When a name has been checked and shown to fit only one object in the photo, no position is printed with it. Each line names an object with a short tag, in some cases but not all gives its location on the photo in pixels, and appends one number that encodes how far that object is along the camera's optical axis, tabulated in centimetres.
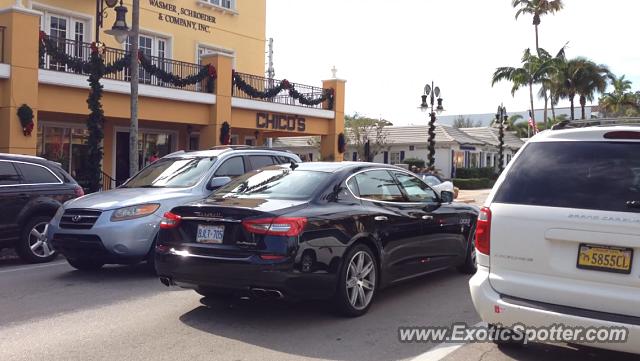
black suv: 957
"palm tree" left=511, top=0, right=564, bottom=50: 4172
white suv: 433
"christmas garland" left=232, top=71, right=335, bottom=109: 2211
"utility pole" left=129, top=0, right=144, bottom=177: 1507
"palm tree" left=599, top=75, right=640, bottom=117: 5866
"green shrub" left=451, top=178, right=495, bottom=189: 4082
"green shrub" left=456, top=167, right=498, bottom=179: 4488
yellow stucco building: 1608
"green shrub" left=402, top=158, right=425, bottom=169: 4497
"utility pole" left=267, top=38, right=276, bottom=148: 4294
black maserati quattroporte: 573
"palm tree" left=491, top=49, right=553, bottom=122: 4069
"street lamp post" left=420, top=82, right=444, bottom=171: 2874
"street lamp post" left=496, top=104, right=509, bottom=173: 4003
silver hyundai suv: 809
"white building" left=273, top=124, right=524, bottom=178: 4806
